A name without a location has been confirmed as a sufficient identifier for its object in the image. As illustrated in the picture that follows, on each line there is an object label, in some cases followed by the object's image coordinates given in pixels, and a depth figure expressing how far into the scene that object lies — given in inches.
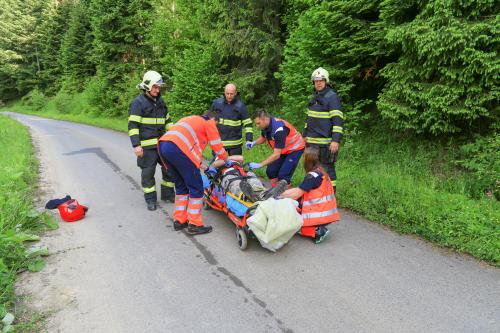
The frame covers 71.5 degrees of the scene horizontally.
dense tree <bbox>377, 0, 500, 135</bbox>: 194.2
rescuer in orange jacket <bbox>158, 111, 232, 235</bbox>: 184.1
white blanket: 149.1
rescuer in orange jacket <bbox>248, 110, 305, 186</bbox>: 210.7
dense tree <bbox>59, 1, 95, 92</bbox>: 1343.5
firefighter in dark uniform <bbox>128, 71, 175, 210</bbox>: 223.9
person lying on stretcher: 178.1
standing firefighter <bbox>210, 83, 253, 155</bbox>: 251.0
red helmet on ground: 207.5
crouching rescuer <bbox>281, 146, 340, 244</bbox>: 169.3
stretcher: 166.4
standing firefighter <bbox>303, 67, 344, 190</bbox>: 208.8
